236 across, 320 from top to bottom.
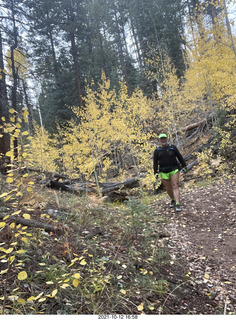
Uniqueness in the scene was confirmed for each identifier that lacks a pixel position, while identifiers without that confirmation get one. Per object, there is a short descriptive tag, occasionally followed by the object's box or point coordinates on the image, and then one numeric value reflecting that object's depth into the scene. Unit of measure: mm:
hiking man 4758
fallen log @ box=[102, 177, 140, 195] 8906
